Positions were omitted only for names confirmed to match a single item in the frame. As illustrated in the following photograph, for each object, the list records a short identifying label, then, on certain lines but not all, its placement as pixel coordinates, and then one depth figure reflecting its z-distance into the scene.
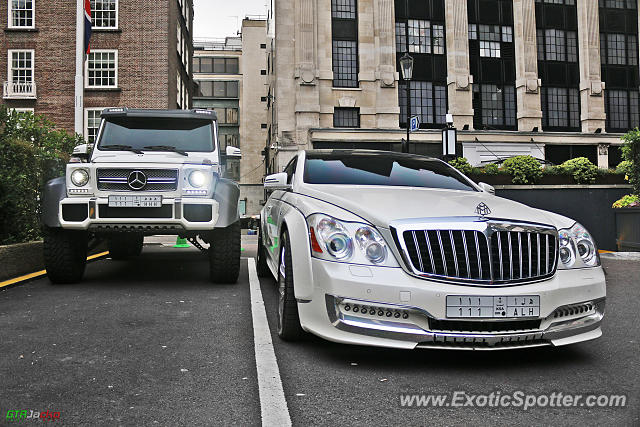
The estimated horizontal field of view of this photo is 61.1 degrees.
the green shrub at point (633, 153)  13.41
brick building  27.72
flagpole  14.28
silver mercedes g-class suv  6.25
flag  15.52
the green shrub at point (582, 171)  17.64
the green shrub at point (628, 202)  14.27
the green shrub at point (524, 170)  17.91
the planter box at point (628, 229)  13.66
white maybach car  3.38
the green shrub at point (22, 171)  7.17
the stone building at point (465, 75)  30.02
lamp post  16.70
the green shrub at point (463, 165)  17.72
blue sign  18.20
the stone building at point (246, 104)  58.44
